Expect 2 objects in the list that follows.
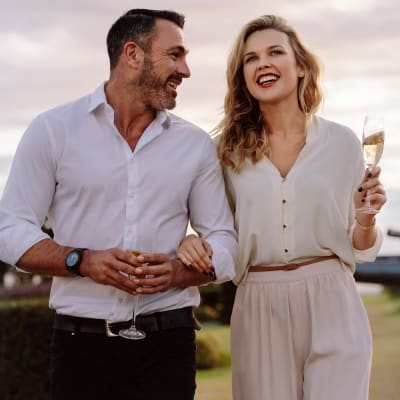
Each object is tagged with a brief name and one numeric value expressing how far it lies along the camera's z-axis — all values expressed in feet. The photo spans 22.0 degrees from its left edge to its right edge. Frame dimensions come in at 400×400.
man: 12.17
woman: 13.53
